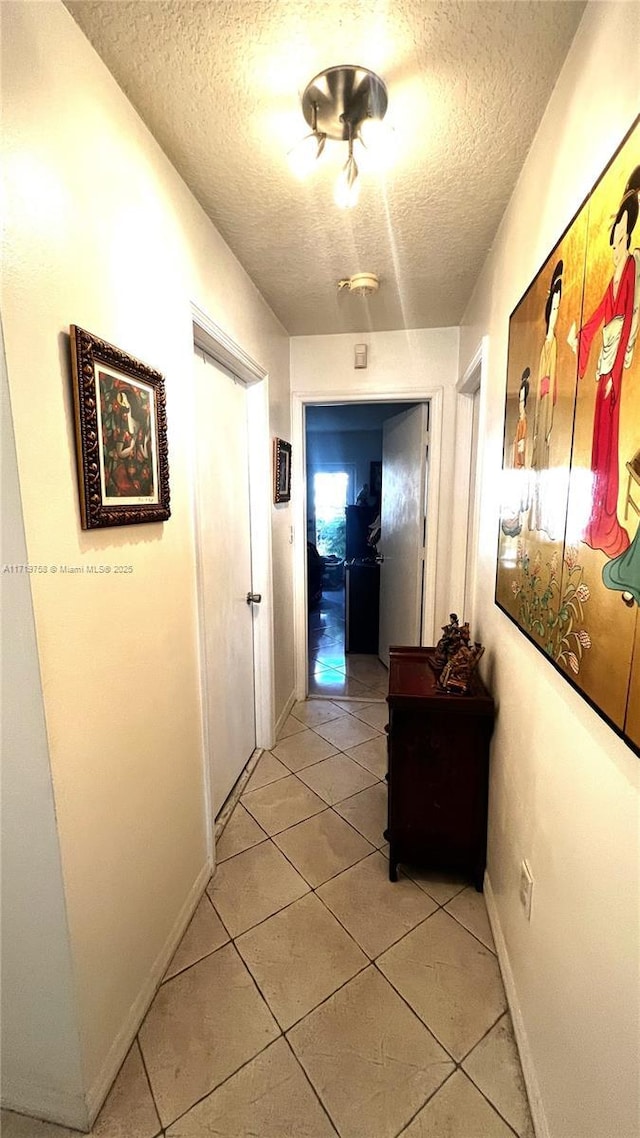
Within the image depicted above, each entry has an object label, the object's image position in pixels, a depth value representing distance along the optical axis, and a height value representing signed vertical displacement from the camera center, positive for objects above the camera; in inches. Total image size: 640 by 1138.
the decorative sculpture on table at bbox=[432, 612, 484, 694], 61.9 -22.3
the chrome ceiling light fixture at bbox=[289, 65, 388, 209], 39.9 +36.8
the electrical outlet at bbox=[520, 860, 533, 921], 43.4 -37.2
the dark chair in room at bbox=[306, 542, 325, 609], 203.3 -34.5
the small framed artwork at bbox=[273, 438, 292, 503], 93.9 +7.2
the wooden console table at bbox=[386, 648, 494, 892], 60.2 -37.3
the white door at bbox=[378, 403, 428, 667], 111.3 -6.2
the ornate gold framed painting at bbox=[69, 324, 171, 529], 36.1 +6.2
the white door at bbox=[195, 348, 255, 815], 67.6 -10.8
